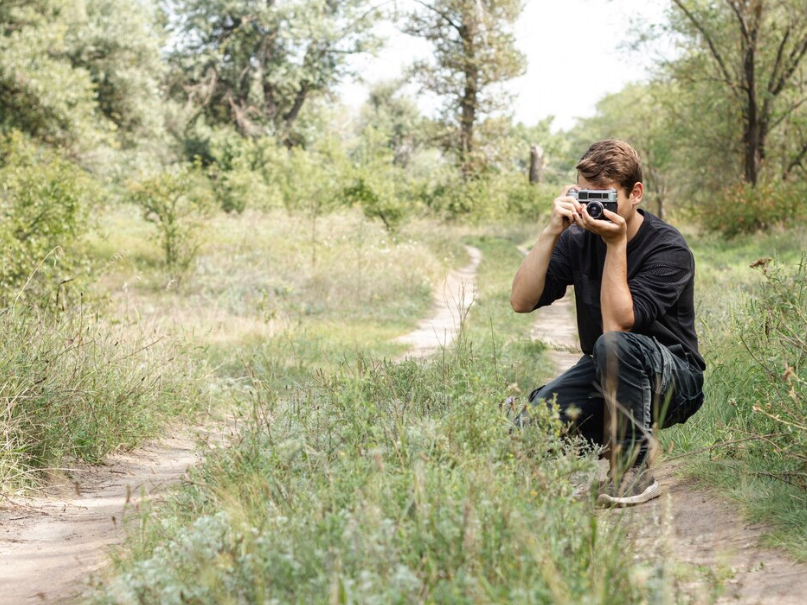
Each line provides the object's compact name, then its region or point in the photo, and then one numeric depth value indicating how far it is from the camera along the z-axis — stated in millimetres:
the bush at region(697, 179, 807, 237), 17516
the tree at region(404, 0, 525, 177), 30016
